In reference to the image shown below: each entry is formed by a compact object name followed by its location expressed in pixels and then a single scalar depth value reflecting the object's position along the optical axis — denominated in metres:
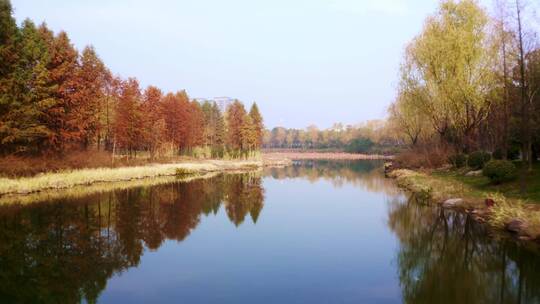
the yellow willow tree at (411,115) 35.58
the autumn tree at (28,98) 25.30
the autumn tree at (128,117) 42.72
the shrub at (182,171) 43.66
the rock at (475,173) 25.96
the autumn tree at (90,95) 32.09
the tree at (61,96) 29.61
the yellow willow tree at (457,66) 30.44
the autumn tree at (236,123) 74.54
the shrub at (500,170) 20.23
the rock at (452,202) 19.41
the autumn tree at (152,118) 46.40
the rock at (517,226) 13.37
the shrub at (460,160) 30.22
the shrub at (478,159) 27.00
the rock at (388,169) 45.50
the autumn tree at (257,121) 77.62
